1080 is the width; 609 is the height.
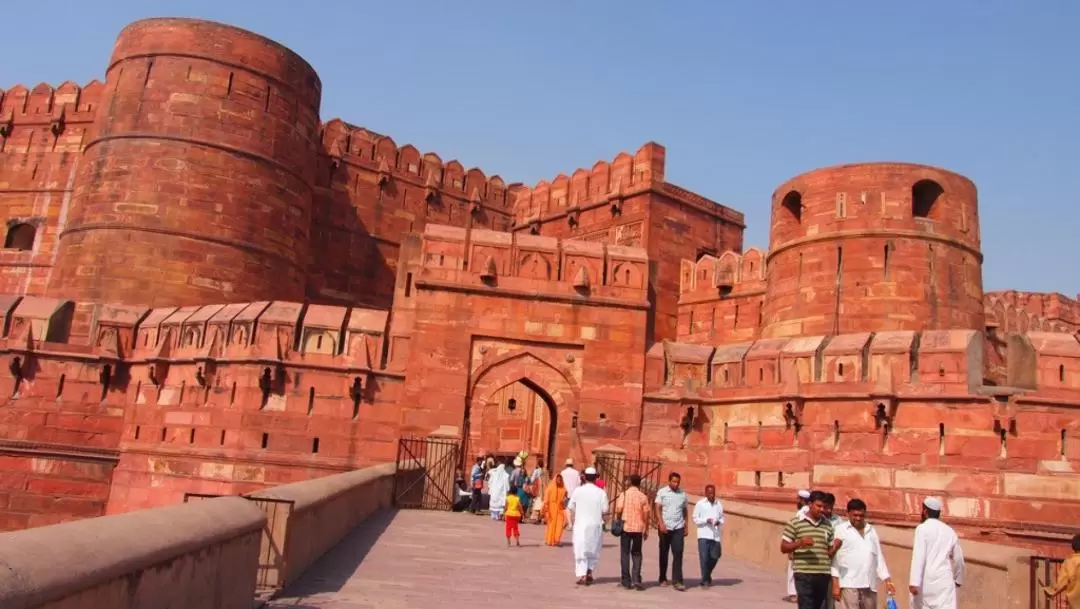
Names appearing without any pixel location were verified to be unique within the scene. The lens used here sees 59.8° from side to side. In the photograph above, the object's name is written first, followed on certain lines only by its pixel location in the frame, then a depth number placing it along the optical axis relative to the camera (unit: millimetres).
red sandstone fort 11492
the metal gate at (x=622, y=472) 12352
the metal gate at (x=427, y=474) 11914
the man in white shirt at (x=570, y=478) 10133
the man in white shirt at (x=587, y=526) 6645
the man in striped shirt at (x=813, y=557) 4895
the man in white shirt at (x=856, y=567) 4941
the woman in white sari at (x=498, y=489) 11188
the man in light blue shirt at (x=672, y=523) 7086
